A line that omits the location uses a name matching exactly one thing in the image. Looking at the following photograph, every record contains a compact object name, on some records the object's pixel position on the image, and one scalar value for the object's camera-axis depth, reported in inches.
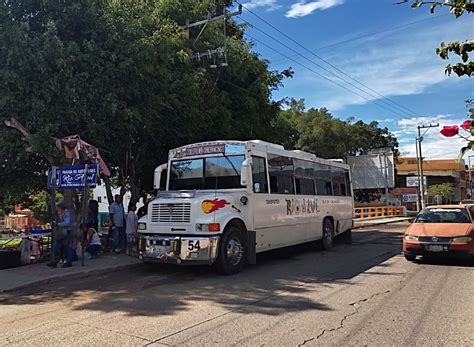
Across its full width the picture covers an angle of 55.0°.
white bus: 390.0
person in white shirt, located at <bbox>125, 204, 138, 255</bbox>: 497.7
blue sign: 423.5
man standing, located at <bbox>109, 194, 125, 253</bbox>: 546.6
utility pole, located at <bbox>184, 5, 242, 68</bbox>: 596.9
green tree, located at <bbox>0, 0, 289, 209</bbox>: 430.9
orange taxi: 427.2
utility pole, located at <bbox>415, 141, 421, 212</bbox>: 1641.1
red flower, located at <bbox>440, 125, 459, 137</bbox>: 274.0
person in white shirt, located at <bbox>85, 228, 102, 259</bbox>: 493.7
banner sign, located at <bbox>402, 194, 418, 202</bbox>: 1947.1
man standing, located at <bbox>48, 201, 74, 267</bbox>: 427.5
